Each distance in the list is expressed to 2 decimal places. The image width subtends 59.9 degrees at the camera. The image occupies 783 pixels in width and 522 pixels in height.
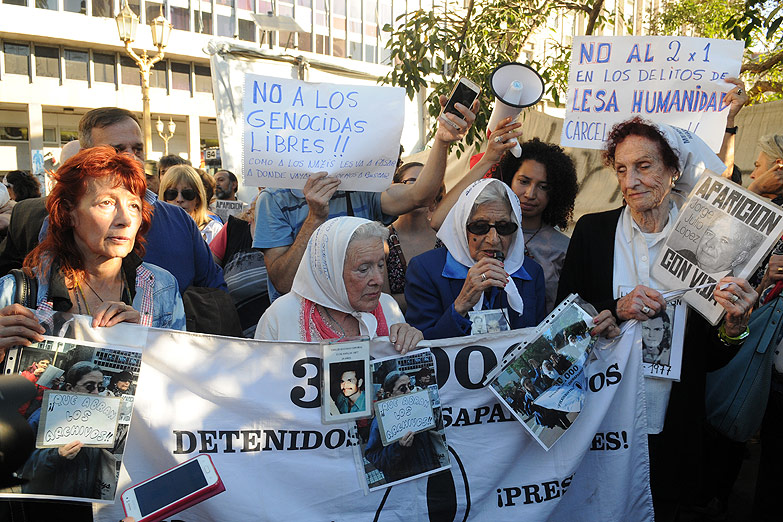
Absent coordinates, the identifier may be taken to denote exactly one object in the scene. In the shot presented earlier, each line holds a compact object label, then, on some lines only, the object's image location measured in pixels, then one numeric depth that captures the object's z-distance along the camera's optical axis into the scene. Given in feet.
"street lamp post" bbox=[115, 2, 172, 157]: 36.11
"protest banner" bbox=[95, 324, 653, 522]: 7.90
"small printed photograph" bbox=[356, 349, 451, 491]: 8.03
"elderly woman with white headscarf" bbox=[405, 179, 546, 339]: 9.56
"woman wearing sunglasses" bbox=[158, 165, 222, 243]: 16.46
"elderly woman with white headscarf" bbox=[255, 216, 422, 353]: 8.77
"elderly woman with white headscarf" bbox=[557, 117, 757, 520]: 9.34
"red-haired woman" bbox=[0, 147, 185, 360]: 7.52
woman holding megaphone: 11.31
